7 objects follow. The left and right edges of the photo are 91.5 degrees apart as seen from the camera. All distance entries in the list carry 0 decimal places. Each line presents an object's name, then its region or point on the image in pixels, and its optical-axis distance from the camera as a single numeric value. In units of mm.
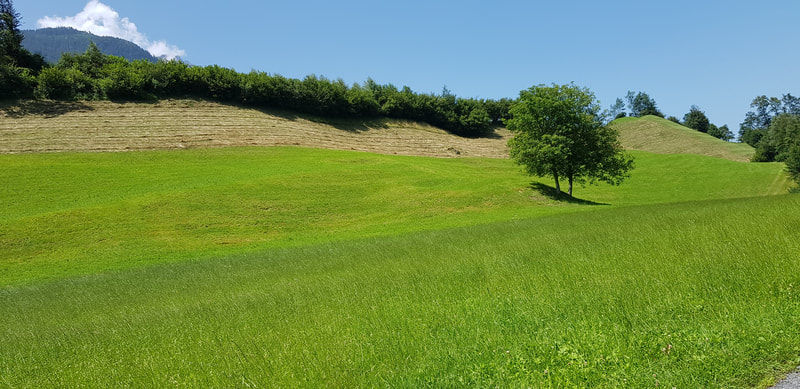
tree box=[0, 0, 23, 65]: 67625
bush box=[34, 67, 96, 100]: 62312
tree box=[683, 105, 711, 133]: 164000
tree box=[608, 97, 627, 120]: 197662
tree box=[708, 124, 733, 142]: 166112
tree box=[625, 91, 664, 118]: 186750
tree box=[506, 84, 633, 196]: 43312
